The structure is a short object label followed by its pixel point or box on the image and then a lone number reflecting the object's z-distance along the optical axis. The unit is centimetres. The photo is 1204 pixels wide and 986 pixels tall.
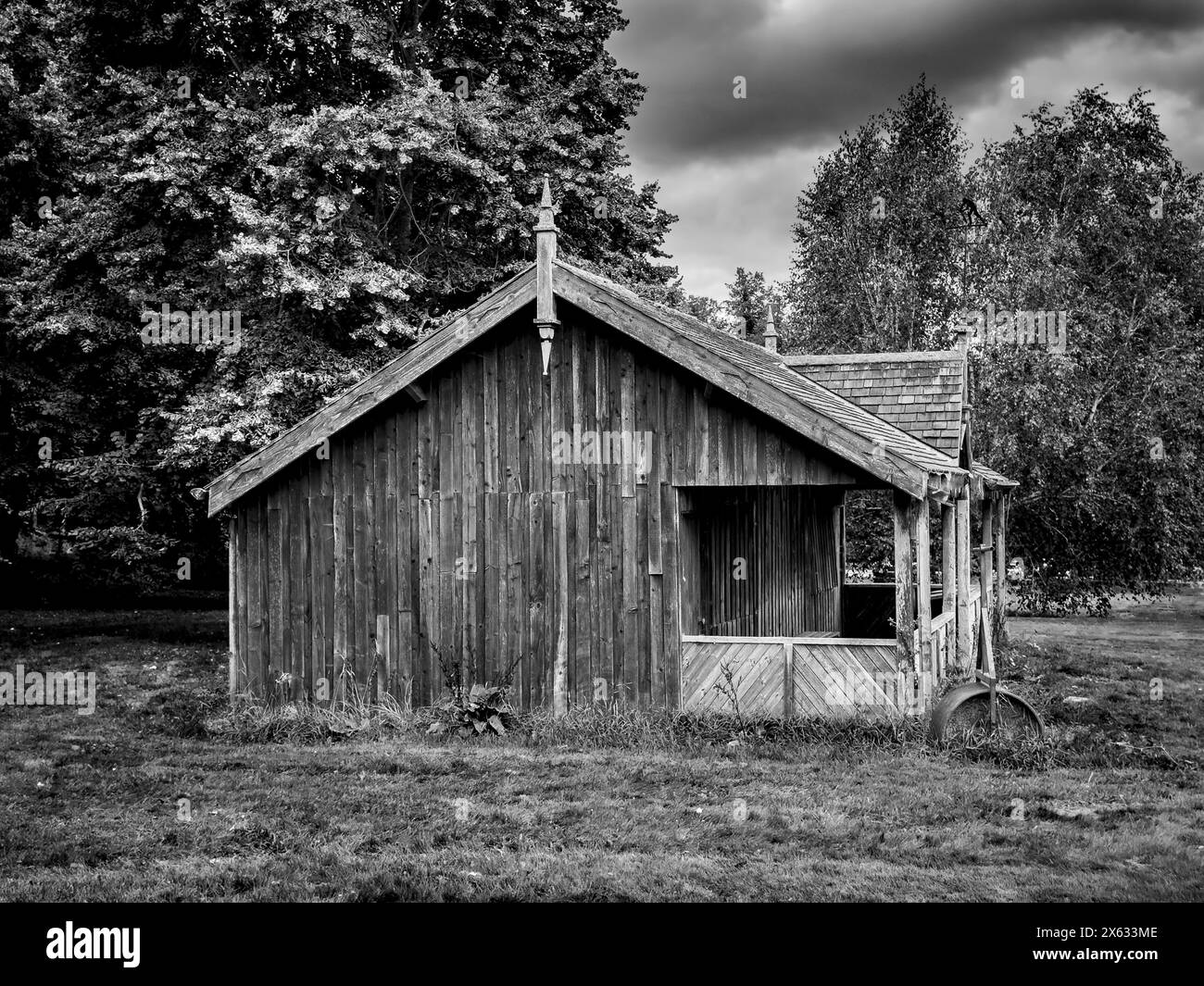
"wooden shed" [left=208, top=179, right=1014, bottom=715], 1266
